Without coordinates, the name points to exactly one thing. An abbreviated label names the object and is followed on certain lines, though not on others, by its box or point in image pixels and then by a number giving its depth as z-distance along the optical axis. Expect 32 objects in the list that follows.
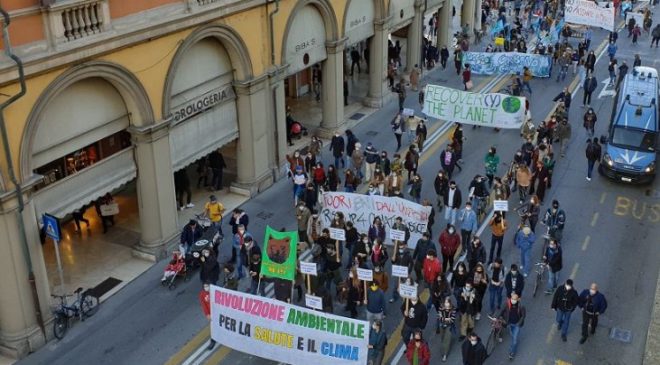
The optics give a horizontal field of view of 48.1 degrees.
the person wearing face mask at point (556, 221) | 20.55
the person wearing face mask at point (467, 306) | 16.67
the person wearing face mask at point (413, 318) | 15.87
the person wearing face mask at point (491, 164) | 24.58
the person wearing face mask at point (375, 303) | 16.72
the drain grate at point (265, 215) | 23.81
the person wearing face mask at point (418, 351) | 15.24
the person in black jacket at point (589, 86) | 32.38
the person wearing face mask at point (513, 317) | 16.22
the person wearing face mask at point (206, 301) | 16.83
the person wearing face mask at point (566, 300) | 16.81
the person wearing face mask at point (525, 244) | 19.17
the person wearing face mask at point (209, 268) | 18.58
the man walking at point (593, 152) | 25.19
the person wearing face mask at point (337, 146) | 26.52
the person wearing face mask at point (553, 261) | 18.55
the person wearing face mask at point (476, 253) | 18.48
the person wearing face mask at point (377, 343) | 15.52
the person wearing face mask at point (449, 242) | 19.20
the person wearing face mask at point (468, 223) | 20.14
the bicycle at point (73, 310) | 17.88
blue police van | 25.20
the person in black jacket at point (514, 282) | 17.09
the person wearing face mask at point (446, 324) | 16.47
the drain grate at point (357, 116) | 32.34
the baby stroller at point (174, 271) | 19.78
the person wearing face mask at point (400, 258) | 18.33
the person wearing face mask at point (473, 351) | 15.00
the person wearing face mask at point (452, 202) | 21.88
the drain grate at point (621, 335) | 17.43
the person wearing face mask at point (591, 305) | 16.75
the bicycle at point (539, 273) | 19.36
